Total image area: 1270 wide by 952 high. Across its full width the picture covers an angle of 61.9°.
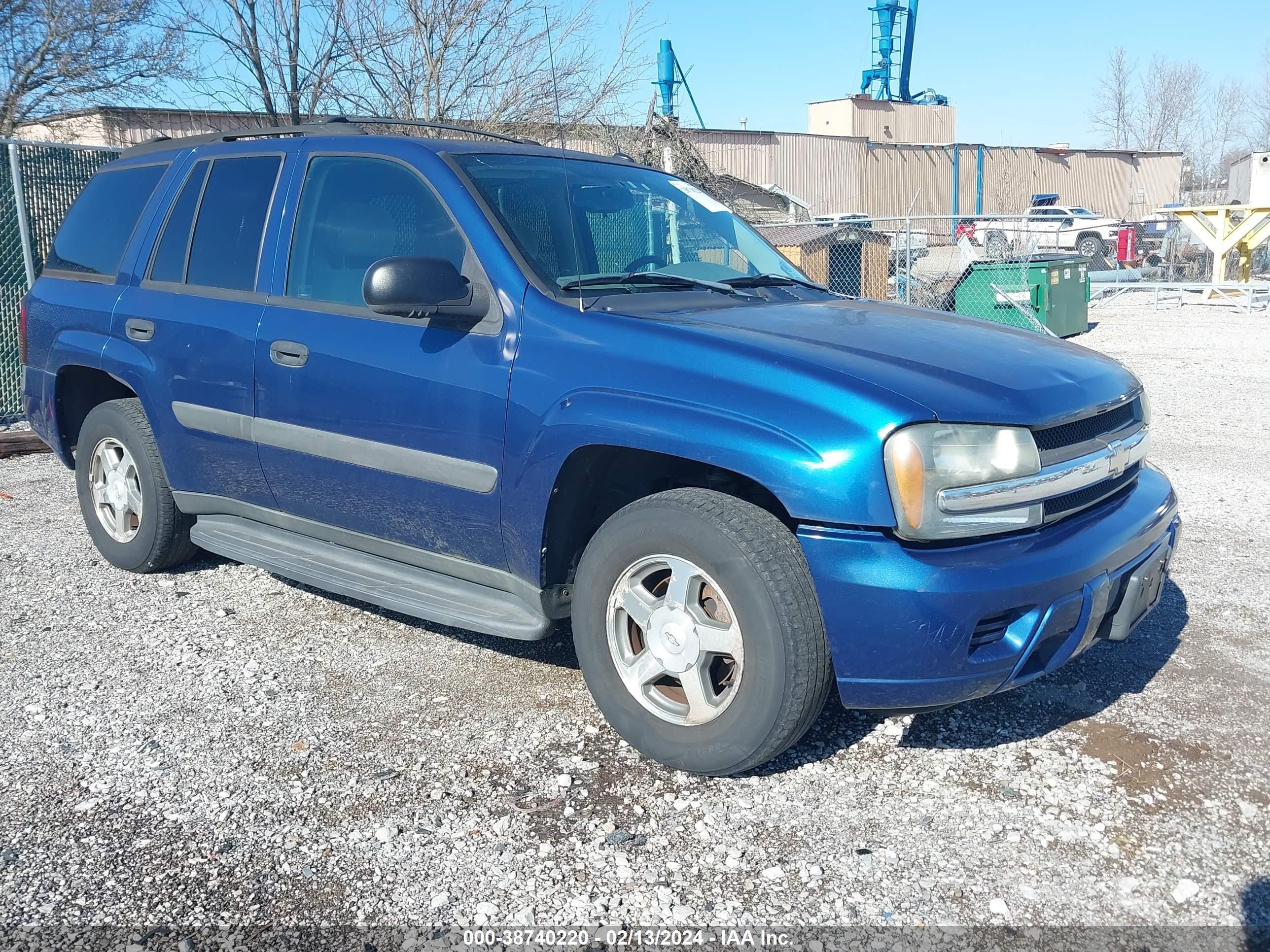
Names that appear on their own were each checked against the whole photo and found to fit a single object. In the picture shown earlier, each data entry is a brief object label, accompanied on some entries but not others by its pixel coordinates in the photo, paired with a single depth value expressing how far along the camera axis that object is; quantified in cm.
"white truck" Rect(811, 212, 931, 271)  1291
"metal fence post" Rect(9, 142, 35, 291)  848
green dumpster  1465
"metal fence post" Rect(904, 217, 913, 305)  1225
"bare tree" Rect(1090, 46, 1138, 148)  6281
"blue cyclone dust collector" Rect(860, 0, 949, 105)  5147
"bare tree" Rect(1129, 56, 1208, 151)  6259
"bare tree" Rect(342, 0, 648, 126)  1226
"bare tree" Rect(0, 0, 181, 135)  1462
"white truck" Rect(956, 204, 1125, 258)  2411
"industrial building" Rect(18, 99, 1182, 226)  3550
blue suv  276
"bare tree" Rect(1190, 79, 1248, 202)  6138
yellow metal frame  2006
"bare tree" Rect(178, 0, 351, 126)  1195
